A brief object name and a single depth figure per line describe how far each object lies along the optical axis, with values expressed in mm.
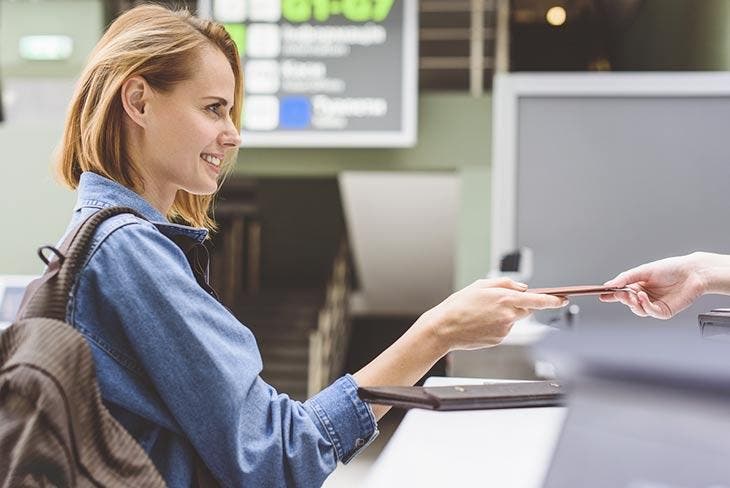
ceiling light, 7840
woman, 971
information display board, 4918
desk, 977
